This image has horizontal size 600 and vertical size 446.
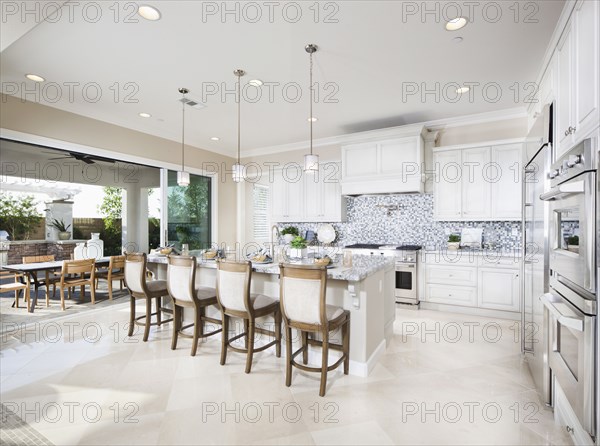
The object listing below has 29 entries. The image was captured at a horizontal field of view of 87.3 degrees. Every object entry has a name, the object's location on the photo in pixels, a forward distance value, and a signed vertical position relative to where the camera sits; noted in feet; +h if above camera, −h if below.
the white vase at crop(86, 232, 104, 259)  21.54 -1.33
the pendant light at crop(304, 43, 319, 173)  10.21 +2.13
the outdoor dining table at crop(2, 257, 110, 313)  15.60 -2.04
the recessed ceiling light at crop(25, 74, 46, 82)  10.92 +5.29
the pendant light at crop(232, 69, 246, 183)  10.88 +2.06
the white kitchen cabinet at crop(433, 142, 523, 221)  13.84 +2.13
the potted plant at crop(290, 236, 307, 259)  10.63 -0.63
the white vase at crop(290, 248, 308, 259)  10.62 -0.83
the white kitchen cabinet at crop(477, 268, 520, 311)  13.23 -2.57
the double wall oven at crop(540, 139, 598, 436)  4.96 -0.89
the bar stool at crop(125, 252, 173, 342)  11.12 -2.10
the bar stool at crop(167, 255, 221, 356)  9.89 -2.15
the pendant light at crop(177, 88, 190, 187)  12.27 +2.17
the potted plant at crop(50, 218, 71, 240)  21.47 -0.02
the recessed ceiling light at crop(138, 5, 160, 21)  7.56 +5.30
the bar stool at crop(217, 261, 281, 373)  8.75 -2.13
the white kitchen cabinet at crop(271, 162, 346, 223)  18.20 +1.92
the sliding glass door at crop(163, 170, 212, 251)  18.08 +0.99
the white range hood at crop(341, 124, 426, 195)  14.96 +3.31
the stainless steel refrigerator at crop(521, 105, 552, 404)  7.09 -0.51
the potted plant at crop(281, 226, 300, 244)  19.35 -0.28
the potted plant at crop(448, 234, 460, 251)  15.02 -0.62
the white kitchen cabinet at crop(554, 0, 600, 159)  5.55 +3.07
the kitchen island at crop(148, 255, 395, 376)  8.66 -2.03
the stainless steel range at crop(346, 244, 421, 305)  15.05 -1.97
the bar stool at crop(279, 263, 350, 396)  7.63 -2.00
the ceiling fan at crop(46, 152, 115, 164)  14.69 +3.44
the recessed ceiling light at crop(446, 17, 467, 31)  8.05 +5.35
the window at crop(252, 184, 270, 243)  23.00 +1.01
